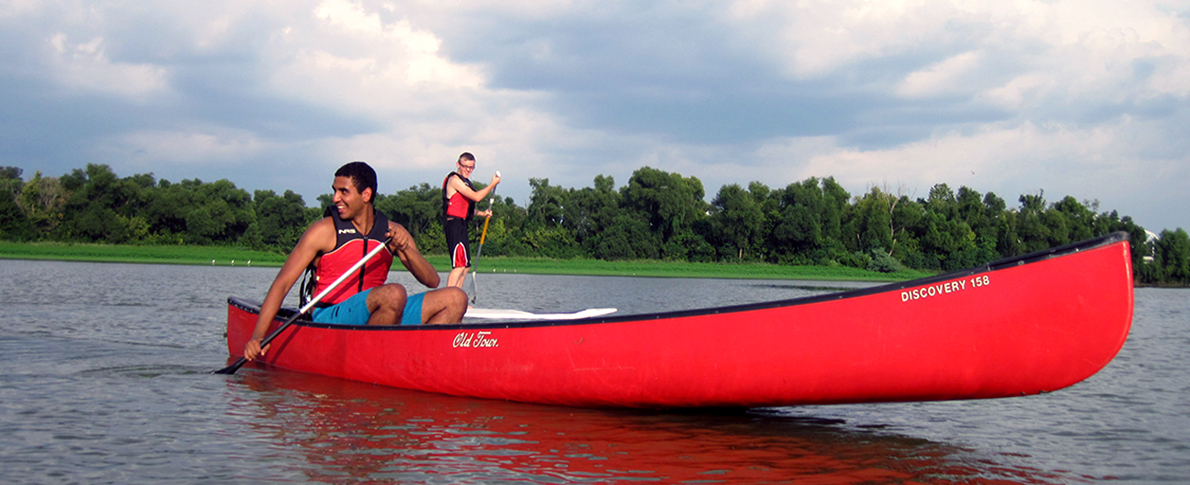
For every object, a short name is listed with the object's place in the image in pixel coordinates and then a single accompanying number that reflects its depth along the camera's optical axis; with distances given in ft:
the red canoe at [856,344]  14.11
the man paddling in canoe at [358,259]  18.02
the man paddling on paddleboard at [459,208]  25.64
